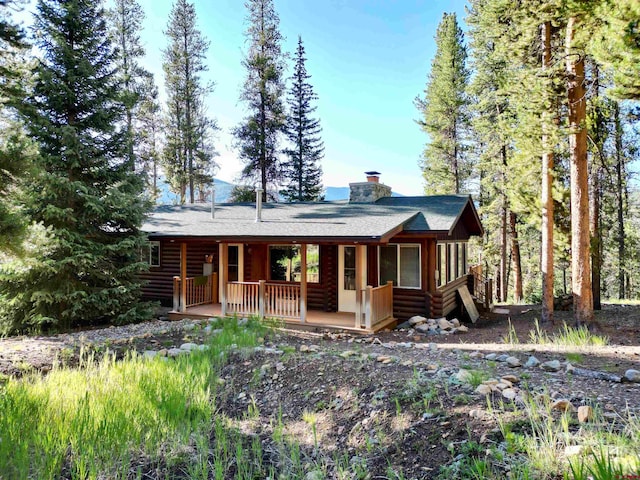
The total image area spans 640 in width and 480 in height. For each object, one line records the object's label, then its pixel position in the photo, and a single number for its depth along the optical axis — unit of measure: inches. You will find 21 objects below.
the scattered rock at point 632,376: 182.4
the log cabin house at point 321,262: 391.2
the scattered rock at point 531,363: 214.1
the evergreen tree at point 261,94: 847.1
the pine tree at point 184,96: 878.4
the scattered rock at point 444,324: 407.8
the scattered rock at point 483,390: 155.5
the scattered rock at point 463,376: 173.0
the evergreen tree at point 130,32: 796.6
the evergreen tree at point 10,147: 250.7
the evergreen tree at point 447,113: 877.8
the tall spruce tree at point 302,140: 978.1
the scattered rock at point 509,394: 148.3
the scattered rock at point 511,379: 174.9
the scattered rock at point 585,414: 125.2
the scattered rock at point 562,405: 134.9
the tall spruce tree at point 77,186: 370.9
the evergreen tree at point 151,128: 863.1
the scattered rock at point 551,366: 205.6
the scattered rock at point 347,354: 235.5
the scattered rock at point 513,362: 214.7
